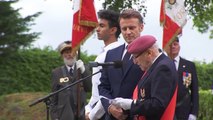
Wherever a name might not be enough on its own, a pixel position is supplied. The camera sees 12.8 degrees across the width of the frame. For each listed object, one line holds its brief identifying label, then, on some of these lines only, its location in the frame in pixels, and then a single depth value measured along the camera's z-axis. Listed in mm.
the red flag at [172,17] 13066
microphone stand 8987
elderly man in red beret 7462
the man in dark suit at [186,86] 11435
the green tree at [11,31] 34284
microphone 8698
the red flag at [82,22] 12090
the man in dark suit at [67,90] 12605
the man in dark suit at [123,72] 8621
